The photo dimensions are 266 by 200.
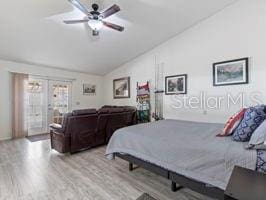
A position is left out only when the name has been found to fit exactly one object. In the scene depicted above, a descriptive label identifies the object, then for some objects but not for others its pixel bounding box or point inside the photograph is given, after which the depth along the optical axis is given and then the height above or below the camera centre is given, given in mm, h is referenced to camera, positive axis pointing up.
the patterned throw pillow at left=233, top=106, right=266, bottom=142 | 1974 -311
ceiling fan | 2657 +1378
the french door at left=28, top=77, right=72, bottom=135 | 5801 -166
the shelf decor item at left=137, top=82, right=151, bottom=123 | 5723 -229
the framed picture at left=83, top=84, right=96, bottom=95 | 7209 +389
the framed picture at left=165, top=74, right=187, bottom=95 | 4805 +394
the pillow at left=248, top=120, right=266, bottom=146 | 1727 -392
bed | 1699 -647
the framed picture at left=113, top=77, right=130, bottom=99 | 6578 +412
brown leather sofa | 3807 -747
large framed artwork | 3712 +582
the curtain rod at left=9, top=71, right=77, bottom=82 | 5826 +734
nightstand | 970 -535
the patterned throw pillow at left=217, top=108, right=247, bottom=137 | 2297 -355
